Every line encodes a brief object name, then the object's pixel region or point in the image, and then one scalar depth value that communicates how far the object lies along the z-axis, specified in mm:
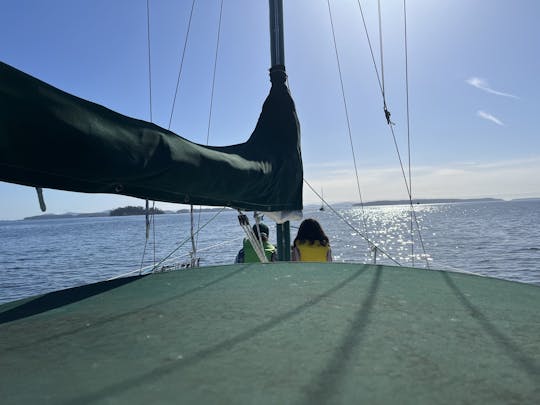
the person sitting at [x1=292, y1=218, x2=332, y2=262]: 4891
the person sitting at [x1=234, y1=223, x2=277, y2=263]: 5777
